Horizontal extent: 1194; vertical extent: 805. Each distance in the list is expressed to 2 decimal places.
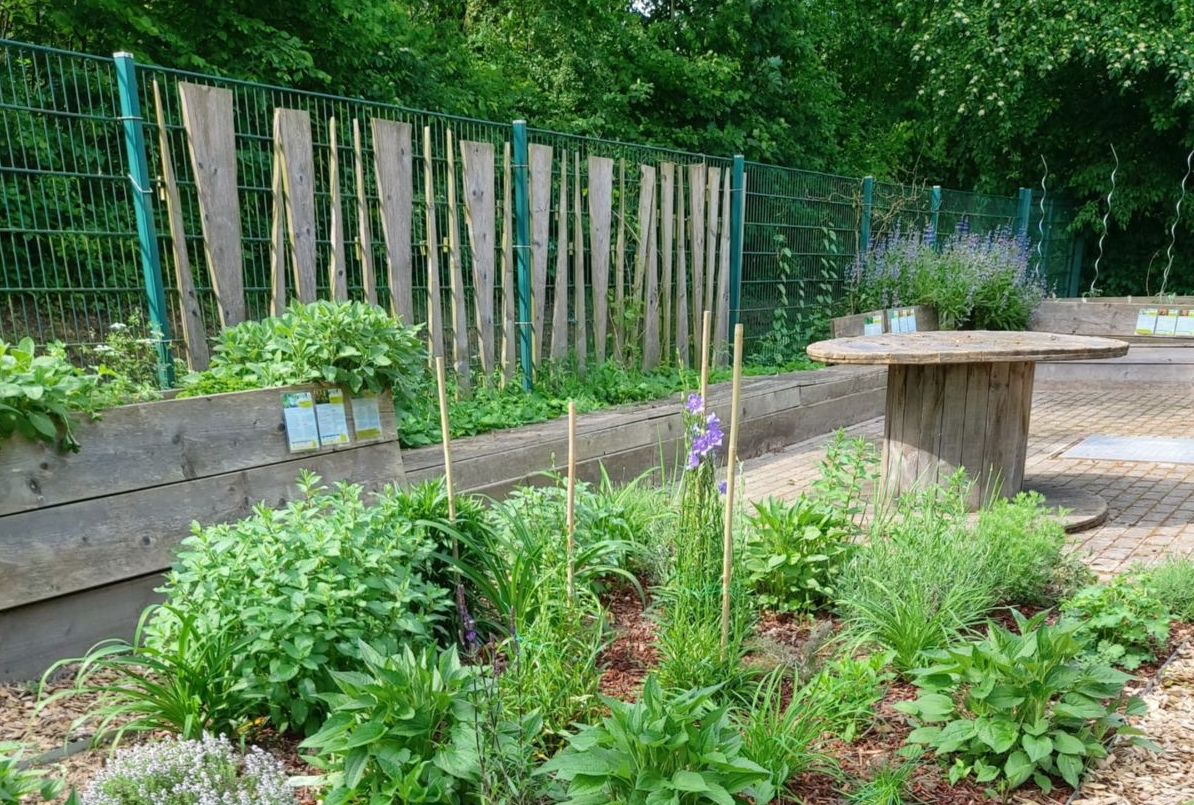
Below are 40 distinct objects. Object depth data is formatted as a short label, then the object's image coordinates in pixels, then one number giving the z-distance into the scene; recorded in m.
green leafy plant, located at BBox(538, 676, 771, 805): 2.04
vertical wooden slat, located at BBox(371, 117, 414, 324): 5.36
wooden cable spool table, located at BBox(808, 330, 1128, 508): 4.96
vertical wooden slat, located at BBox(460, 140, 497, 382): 5.99
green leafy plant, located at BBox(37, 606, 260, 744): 2.51
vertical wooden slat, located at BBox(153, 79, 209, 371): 4.43
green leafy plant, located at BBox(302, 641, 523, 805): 2.13
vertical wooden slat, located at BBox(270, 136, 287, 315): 4.93
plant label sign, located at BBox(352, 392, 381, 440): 4.39
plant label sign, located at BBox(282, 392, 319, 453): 4.12
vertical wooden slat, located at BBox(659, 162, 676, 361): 7.67
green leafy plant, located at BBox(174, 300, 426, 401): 4.18
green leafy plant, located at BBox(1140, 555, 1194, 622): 3.50
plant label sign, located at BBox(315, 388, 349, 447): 4.26
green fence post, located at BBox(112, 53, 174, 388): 4.30
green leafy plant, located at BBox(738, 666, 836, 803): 2.32
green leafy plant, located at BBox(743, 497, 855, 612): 3.49
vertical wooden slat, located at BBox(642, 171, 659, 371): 7.57
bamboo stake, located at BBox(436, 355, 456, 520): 2.97
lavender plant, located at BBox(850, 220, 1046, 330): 10.38
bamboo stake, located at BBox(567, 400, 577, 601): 2.74
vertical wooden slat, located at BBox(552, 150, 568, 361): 6.76
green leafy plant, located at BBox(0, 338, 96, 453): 3.12
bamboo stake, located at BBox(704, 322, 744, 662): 2.74
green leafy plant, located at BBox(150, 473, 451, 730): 2.52
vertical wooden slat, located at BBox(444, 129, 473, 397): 5.88
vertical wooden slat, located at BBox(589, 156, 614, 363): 7.06
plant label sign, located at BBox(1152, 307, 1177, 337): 10.39
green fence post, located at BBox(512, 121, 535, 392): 6.42
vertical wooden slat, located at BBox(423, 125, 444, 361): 5.64
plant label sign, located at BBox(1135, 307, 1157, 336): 10.52
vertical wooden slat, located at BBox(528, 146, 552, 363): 6.54
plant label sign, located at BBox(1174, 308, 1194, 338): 10.27
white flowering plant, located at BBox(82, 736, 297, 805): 2.14
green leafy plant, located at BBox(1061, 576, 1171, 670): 3.05
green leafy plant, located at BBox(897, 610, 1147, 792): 2.39
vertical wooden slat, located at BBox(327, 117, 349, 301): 5.17
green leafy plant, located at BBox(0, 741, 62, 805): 1.97
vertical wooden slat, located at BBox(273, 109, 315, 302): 4.86
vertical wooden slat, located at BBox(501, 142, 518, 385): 6.36
